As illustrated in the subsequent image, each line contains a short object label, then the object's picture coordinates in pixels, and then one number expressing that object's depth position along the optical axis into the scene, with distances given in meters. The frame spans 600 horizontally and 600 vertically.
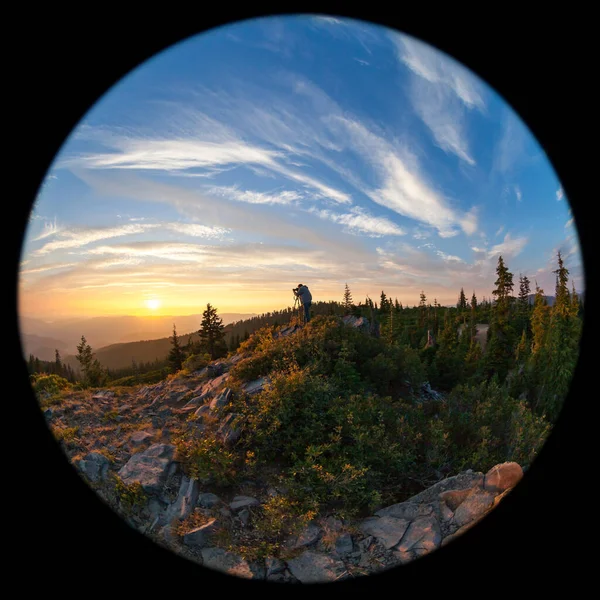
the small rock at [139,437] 8.35
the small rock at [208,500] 5.70
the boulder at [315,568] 4.30
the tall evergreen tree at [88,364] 30.48
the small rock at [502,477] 4.93
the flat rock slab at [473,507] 4.62
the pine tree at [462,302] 93.54
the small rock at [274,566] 4.41
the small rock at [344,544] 4.67
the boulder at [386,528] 4.75
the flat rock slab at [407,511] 5.16
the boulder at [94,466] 6.45
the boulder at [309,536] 4.80
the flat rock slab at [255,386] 8.98
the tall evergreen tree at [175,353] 39.94
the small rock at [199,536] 4.84
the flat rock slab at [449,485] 5.48
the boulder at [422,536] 4.54
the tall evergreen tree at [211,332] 40.22
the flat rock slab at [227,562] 4.40
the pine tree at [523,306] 52.11
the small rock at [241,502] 5.64
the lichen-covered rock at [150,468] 6.08
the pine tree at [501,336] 35.66
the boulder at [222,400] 8.83
